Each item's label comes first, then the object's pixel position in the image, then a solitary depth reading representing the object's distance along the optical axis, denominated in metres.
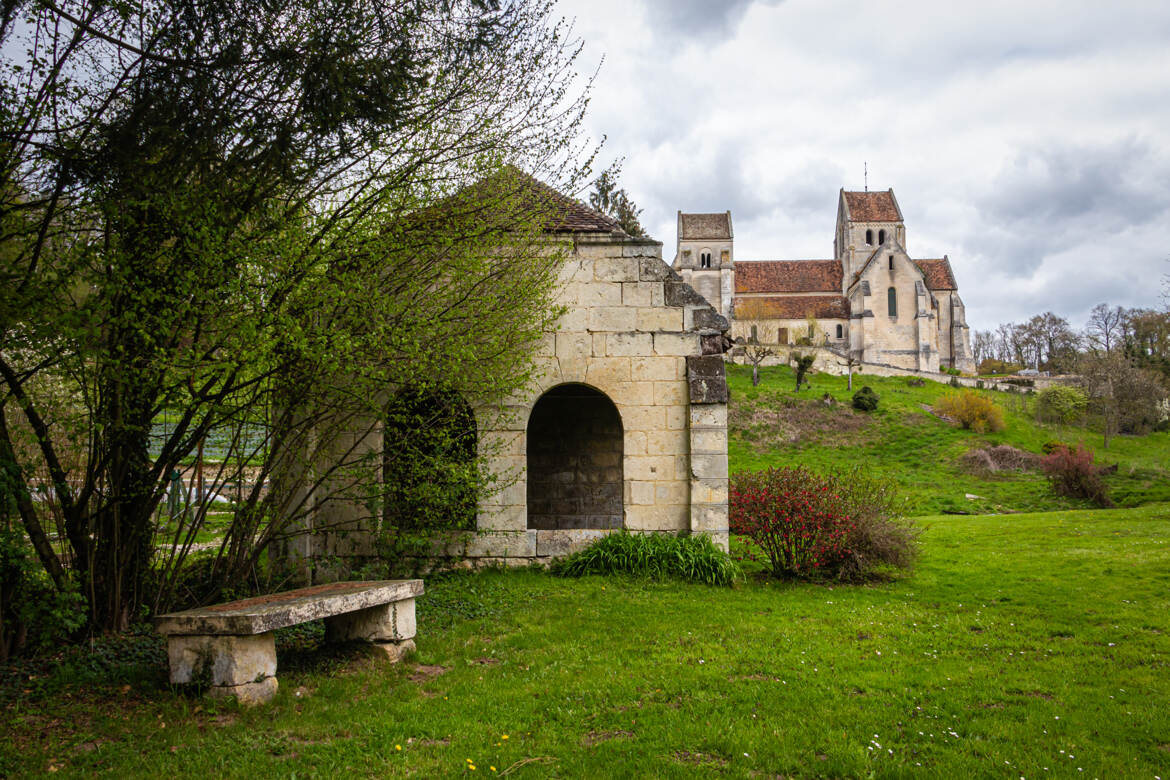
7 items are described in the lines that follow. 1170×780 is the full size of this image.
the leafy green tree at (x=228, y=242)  4.73
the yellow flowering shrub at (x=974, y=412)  29.58
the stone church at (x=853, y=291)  56.94
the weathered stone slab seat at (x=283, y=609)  4.42
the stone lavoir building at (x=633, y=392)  9.14
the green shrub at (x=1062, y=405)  32.09
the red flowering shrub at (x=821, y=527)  9.02
